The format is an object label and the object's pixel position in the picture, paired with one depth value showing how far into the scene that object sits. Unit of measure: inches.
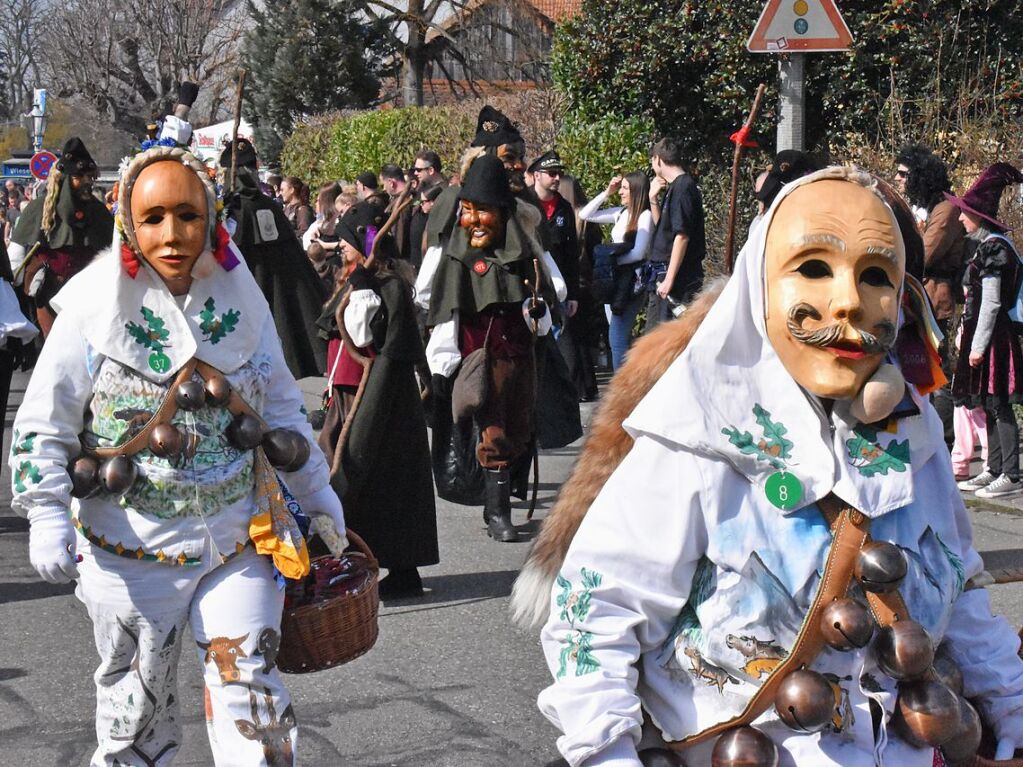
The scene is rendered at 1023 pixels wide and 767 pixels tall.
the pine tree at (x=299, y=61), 1371.8
